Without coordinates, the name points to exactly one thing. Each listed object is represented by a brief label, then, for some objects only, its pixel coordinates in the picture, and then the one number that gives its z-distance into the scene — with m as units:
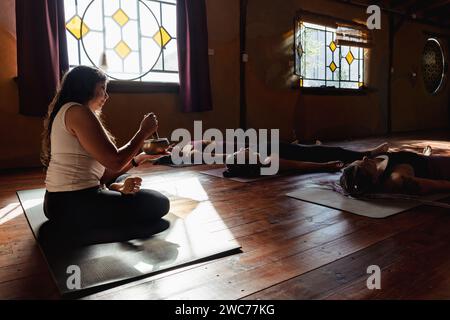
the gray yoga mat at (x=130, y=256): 1.32
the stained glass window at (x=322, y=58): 6.05
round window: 8.51
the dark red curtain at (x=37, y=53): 3.66
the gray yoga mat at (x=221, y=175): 3.17
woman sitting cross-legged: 1.59
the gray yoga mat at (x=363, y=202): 2.15
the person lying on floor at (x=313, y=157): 3.45
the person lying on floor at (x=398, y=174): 2.42
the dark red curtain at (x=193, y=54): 4.62
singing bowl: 2.00
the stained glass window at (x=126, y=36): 4.05
